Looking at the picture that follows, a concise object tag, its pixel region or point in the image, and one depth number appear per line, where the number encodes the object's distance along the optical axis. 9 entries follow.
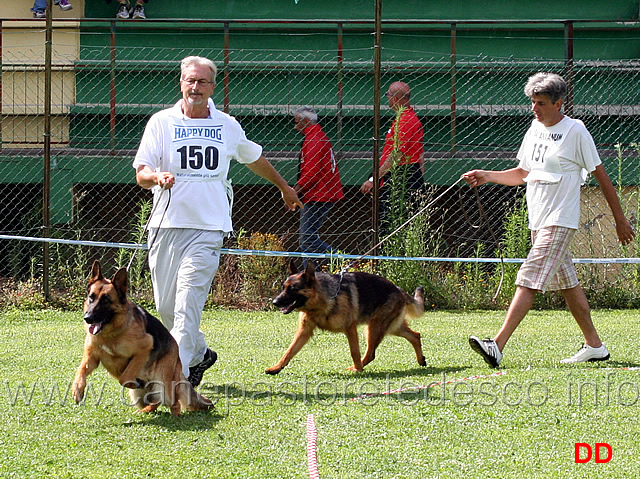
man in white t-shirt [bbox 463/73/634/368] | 13.53
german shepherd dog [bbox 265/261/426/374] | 13.94
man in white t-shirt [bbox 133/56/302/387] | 11.41
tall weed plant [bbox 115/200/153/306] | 21.03
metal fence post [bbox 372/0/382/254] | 21.66
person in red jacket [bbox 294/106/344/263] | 22.14
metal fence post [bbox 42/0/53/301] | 21.23
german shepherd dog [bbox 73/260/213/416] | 10.37
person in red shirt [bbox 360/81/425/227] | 21.95
